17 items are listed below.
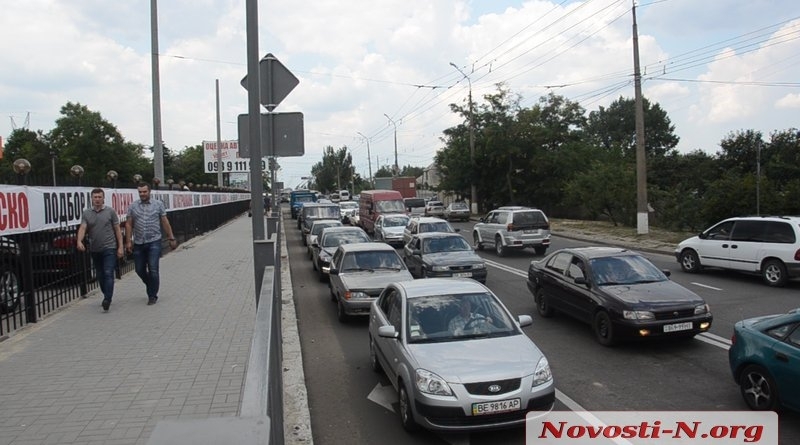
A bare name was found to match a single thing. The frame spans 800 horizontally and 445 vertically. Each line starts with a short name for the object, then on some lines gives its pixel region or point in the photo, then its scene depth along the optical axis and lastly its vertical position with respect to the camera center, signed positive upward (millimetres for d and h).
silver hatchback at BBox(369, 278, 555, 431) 5539 -1601
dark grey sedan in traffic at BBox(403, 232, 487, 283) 14266 -1484
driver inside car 6738 -1393
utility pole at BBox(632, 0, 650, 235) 26359 +1030
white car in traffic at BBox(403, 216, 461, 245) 20797 -970
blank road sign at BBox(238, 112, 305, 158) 7625 +813
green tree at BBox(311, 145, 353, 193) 138875 +6860
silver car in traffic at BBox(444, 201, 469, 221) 46031 -1080
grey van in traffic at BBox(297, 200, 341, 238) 29639 -575
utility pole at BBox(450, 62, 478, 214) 49562 +1472
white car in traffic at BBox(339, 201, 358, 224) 46188 -832
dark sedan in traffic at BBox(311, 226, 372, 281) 16438 -1182
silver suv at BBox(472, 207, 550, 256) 21312 -1238
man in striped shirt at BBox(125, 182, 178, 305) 9953 -475
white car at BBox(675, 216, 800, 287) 13727 -1396
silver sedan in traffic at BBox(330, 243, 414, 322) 10828 -1442
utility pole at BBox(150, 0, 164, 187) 18672 +3561
